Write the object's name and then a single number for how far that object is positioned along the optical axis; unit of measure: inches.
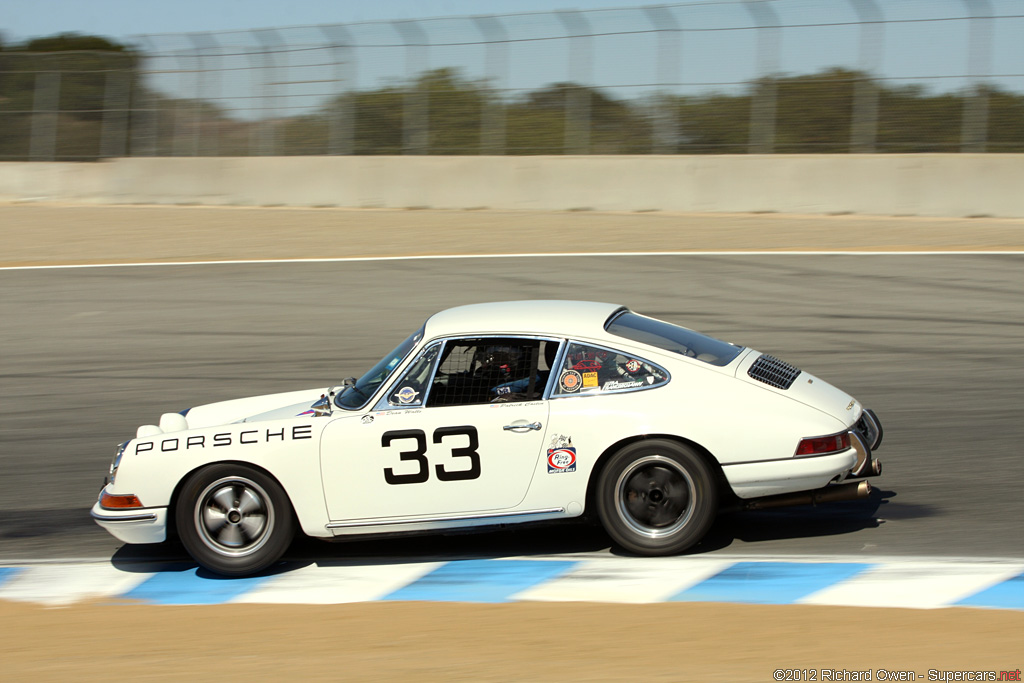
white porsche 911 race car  400.5
